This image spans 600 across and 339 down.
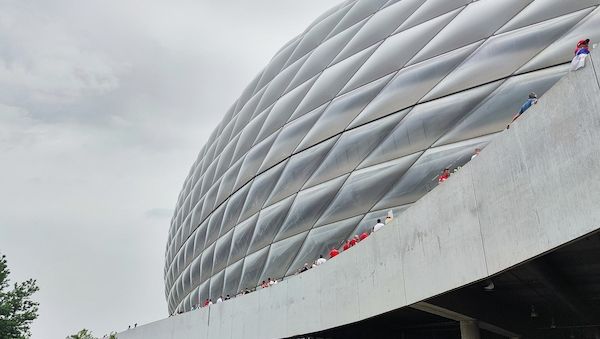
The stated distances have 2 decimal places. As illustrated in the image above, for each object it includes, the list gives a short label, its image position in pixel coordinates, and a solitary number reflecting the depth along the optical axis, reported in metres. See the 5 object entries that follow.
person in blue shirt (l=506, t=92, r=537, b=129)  7.60
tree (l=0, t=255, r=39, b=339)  22.92
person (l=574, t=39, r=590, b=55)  6.60
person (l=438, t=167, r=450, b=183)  10.00
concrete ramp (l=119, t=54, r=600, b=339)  5.31
